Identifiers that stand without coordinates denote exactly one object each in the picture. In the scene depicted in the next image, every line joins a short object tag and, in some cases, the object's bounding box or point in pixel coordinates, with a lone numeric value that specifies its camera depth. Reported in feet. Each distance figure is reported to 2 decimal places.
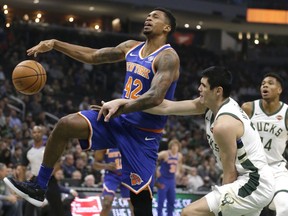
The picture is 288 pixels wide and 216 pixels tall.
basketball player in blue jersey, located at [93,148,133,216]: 38.46
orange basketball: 23.86
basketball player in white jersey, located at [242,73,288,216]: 27.86
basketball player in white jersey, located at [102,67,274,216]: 20.18
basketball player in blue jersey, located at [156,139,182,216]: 48.70
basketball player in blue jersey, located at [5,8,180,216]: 22.33
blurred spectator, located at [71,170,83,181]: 48.42
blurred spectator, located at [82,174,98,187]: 46.57
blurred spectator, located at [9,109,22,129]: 58.59
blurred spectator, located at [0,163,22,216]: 36.94
